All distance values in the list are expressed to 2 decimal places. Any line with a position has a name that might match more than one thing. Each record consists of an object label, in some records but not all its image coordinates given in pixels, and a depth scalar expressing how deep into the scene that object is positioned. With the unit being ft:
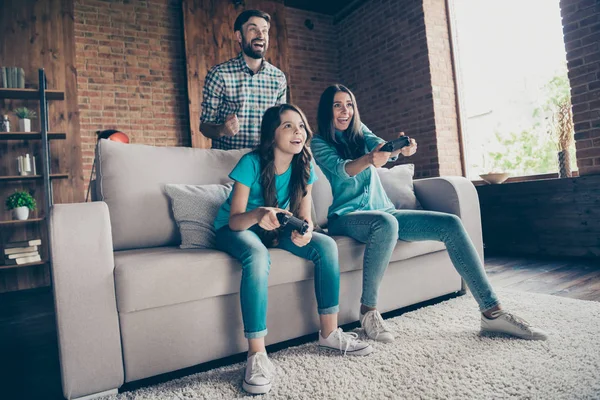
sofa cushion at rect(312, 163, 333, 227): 7.38
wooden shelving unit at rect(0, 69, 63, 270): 11.98
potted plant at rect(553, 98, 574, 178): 10.43
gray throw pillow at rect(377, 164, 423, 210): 7.62
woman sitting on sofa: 5.31
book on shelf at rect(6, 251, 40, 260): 11.66
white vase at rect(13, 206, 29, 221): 11.87
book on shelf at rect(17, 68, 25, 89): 12.28
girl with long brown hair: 4.50
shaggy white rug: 3.91
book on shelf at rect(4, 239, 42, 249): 11.82
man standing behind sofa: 7.66
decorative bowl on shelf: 11.99
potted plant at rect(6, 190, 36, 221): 11.85
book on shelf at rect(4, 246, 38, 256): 11.66
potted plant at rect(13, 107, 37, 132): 12.24
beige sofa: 4.20
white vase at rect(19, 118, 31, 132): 12.24
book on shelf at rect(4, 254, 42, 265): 11.71
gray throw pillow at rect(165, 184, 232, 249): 5.57
